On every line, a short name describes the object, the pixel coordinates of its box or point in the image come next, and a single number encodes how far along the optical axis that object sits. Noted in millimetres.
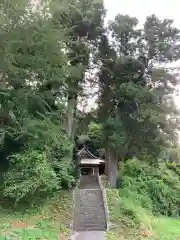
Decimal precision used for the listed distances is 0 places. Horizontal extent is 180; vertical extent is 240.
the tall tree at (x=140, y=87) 19234
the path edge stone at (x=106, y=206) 15289
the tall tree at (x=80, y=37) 19391
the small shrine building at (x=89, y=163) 25016
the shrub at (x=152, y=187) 20078
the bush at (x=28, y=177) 14906
